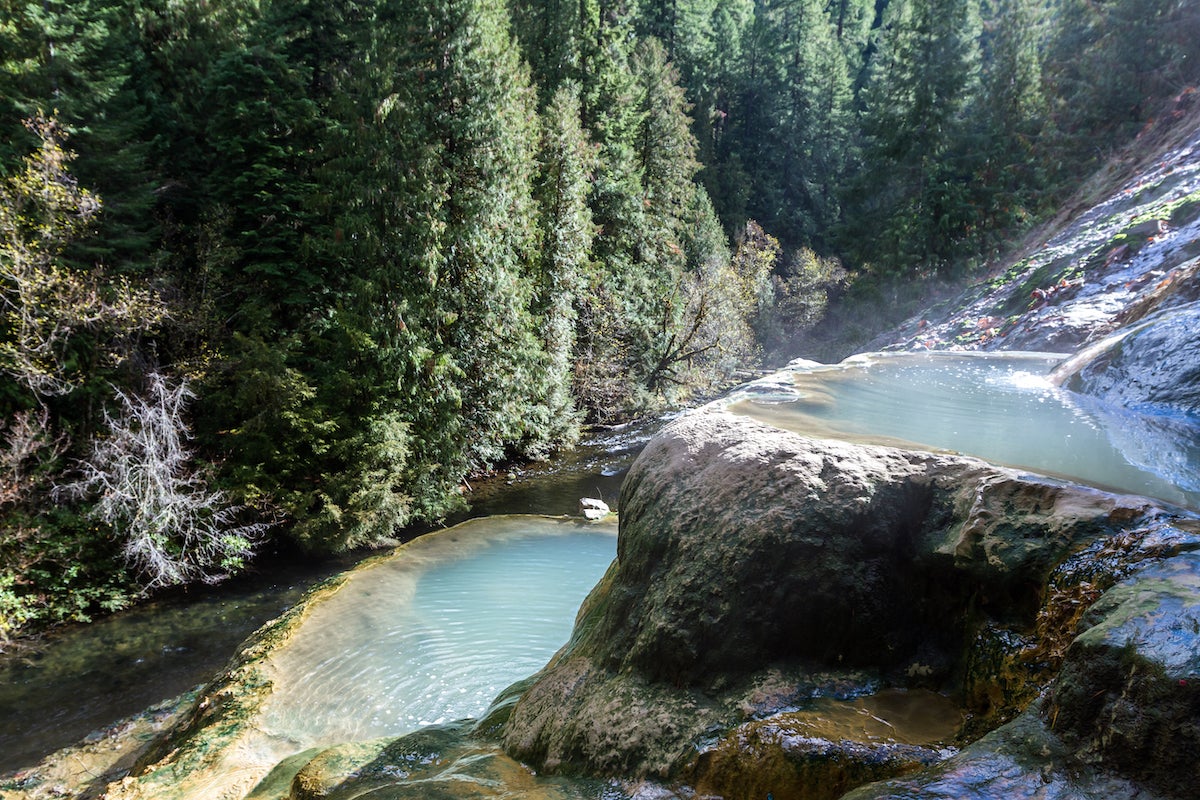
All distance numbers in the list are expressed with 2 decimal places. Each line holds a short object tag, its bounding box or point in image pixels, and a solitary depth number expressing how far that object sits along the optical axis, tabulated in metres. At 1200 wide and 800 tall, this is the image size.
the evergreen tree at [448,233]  15.02
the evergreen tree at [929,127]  28.42
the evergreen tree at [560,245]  19.45
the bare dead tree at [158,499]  11.37
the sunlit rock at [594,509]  13.34
